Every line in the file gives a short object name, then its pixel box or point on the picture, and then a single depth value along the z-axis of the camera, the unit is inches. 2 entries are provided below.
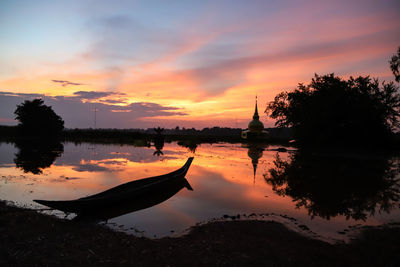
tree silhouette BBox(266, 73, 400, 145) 1549.0
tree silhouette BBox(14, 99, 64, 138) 2623.0
